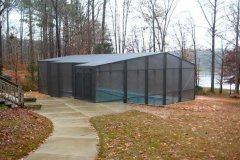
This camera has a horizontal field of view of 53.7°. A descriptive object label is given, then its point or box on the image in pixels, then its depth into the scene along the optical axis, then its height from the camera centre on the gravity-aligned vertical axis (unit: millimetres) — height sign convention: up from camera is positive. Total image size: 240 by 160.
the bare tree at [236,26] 24182 +5070
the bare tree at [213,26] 27791 +5735
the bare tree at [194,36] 34064 +5576
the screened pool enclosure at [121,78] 13898 -230
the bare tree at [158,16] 31363 +7845
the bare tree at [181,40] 35356 +5193
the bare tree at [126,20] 34144 +7905
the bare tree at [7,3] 13752 +4354
